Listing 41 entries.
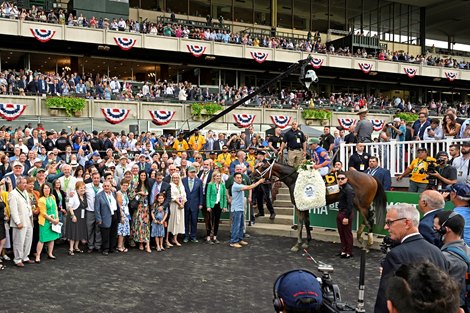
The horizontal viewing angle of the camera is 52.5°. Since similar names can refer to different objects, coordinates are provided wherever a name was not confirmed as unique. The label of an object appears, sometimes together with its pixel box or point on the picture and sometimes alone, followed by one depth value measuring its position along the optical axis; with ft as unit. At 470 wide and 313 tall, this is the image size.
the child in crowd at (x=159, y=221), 35.55
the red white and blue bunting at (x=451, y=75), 151.94
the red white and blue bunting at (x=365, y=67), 136.53
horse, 33.27
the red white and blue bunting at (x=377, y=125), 114.32
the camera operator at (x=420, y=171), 34.78
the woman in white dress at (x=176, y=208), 37.56
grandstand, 94.27
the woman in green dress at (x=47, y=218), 31.27
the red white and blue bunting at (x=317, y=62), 127.40
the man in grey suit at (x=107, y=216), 33.81
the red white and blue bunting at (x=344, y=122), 113.60
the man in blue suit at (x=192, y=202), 39.11
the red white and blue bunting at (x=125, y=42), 104.47
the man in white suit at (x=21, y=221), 29.55
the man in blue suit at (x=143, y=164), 42.59
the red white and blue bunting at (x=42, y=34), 95.04
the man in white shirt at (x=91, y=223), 34.37
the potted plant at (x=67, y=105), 82.94
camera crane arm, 36.96
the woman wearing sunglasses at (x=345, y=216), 32.76
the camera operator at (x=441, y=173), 30.09
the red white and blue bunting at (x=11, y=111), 77.61
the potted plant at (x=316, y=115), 109.91
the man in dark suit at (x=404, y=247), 10.64
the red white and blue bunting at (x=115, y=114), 87.61
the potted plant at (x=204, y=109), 97.35
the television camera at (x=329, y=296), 7.11
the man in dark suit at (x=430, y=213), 14.90
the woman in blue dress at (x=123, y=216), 34.71
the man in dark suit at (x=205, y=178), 39.89
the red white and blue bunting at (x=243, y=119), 101.60
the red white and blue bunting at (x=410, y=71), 143.84
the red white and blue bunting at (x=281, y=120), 106.73
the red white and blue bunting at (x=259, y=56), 121.60
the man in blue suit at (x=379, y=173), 36.83
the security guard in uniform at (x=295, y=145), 43.86
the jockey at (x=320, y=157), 38.42
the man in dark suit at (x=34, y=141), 50.88
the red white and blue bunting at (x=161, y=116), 93.86
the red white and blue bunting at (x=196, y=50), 113.80
